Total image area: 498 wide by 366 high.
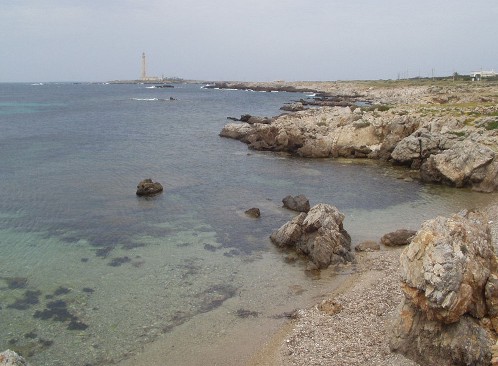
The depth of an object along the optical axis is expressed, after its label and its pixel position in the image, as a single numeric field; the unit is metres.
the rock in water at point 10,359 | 11.09
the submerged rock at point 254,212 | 31.41
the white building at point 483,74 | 135.50
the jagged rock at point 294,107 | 105.25
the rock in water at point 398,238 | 25.53
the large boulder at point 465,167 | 37.94
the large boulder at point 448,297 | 12.98
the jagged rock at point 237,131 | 68.93
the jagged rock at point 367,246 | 25.11
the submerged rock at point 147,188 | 36.64
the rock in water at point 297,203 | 32.47
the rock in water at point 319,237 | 23.62
